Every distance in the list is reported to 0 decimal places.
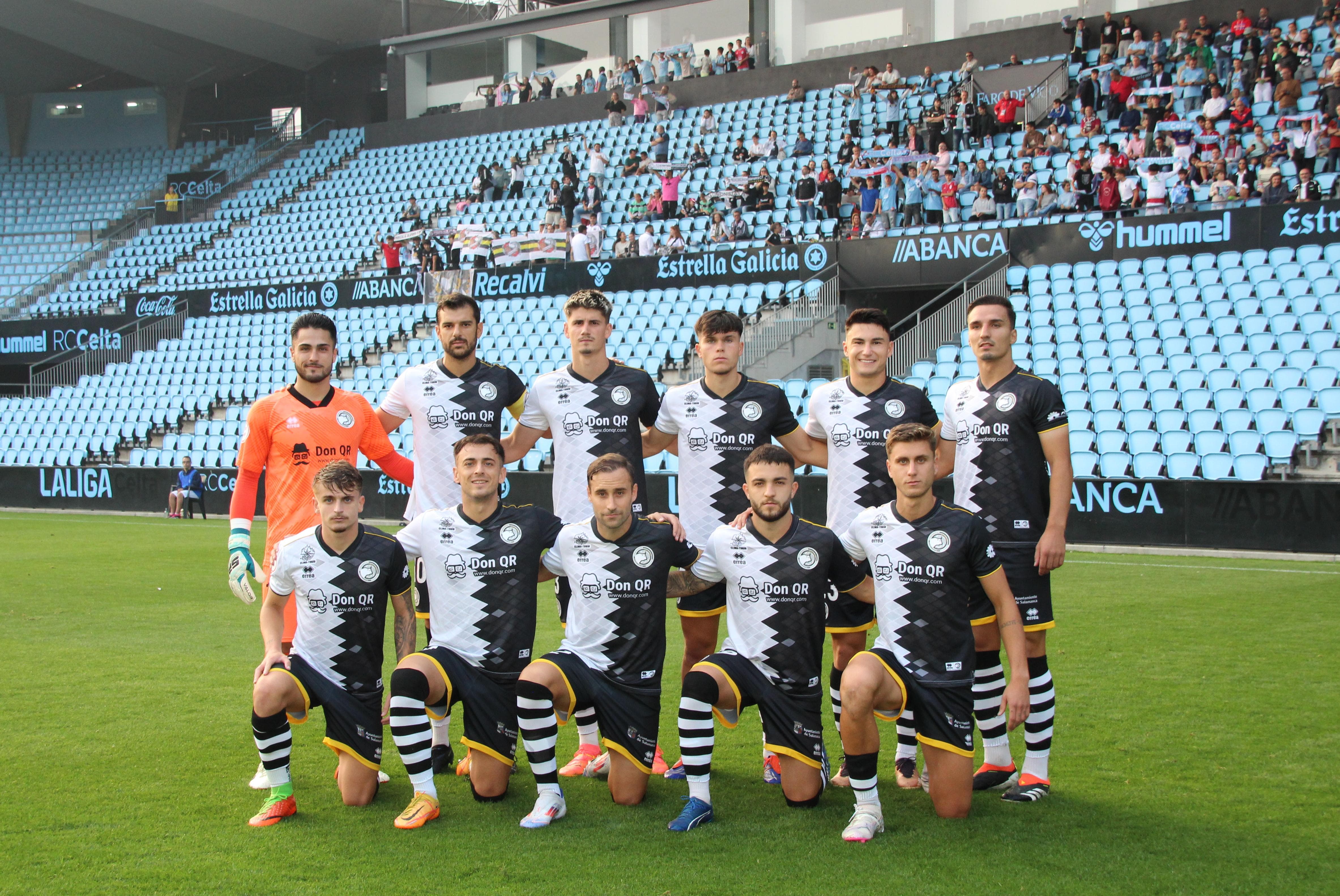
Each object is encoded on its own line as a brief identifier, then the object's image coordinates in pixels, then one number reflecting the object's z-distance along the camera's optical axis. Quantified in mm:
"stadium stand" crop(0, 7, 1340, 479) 14719
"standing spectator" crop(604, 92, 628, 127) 30250
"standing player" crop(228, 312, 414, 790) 5551
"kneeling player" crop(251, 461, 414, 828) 4926
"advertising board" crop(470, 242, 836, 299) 20688
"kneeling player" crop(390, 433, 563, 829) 4973
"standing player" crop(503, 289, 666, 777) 5664
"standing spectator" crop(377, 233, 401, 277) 27000
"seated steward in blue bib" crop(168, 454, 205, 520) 20766
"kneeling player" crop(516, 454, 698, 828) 4891
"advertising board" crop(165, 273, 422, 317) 26094
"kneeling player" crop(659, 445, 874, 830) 4777
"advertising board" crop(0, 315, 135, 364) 28766
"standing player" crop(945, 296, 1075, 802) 5039
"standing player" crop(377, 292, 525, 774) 5758
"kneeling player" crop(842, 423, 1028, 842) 4582
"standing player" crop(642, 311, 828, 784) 5559
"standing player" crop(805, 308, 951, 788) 5457
